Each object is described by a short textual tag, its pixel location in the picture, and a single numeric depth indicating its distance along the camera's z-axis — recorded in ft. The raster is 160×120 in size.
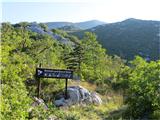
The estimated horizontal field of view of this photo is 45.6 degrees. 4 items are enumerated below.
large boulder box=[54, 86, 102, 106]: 38.30
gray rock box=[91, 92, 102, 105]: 39.46
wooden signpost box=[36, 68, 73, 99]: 38.93
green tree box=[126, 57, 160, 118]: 29.05
